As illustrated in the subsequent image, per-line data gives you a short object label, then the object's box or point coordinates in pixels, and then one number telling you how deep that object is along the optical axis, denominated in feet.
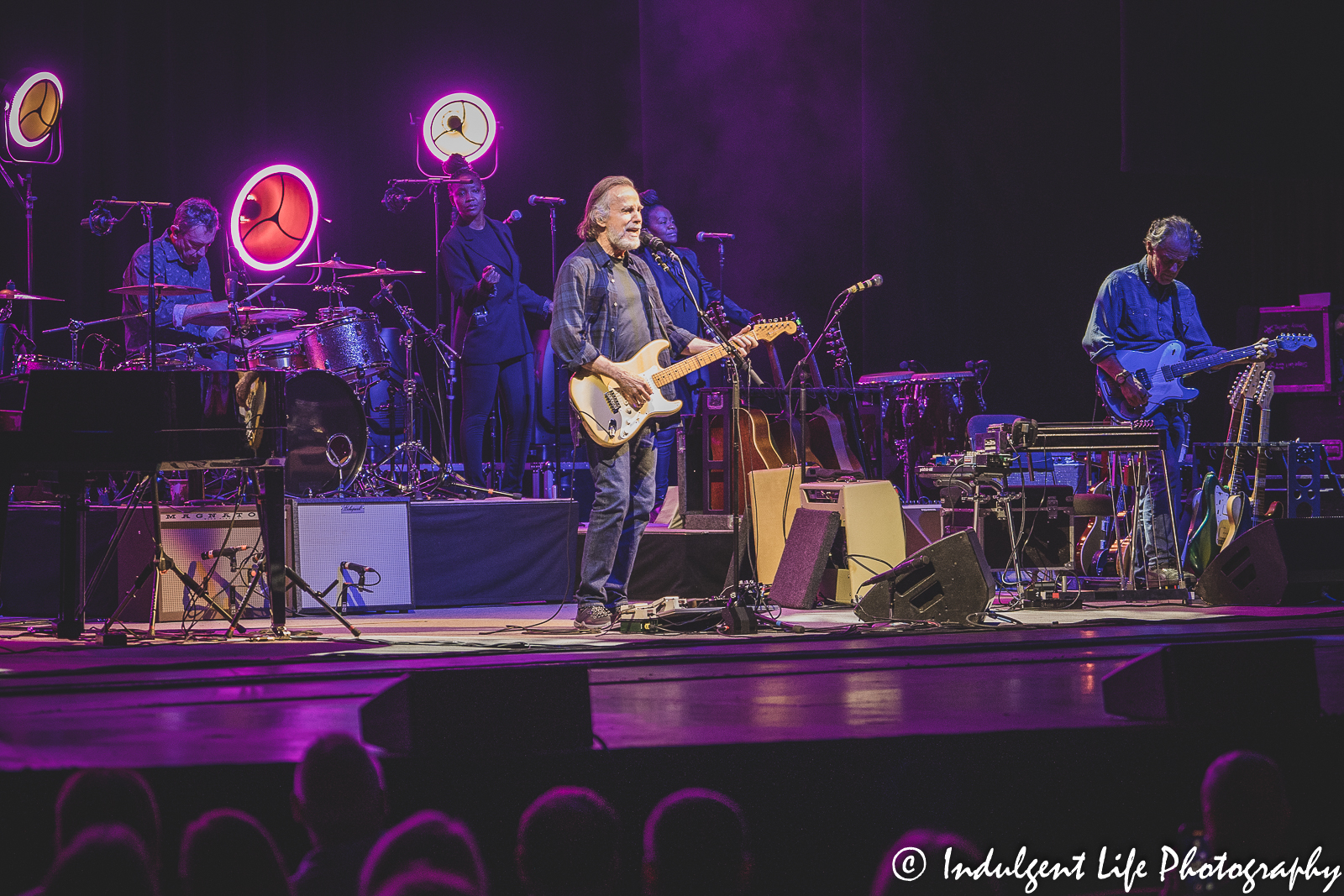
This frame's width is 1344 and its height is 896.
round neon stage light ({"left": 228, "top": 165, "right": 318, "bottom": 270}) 60.03
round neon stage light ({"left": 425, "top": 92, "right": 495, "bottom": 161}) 69.62
